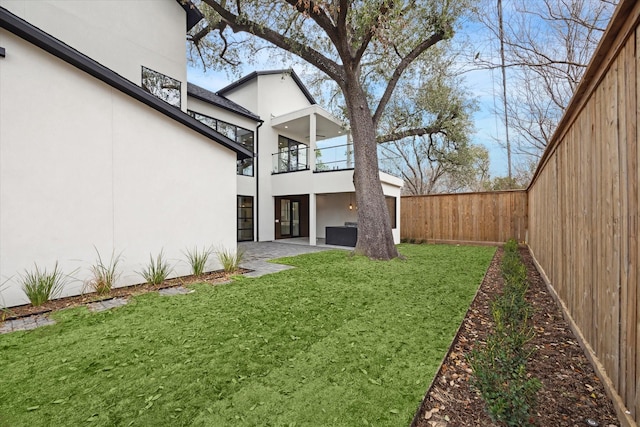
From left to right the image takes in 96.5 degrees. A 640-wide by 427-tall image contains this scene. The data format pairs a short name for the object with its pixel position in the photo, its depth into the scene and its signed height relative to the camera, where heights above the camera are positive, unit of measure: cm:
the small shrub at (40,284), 397 -98
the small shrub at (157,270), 520 -104
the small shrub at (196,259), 592 -94
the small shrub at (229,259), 630 -101
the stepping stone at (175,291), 479 -131
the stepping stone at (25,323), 332 -132
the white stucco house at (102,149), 398 +116
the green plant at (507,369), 175 -118
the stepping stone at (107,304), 404 -131
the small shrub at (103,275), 464 -99
